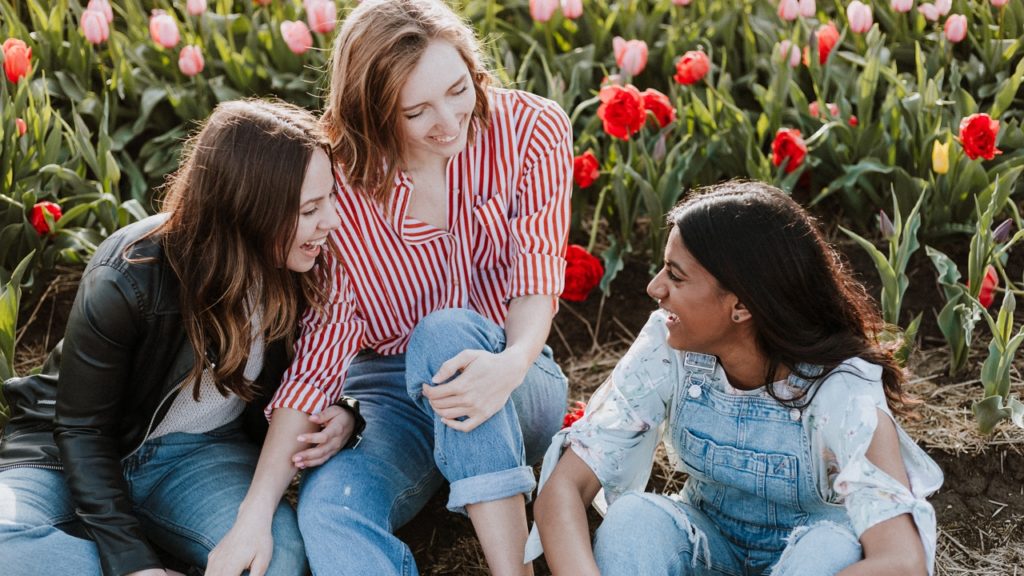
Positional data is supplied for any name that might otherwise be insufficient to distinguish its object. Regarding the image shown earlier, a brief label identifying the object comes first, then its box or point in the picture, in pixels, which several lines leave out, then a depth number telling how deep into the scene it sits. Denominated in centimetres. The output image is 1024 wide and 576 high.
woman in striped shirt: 209
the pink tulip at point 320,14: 335
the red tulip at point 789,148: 296
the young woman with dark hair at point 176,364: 207
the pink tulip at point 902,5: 341
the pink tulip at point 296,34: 342
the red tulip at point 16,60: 300
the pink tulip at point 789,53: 324
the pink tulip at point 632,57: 324
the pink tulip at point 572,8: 352
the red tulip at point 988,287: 263
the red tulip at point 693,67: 322
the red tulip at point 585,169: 306
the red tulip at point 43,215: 289
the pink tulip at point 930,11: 340
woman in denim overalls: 186
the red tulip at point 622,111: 293
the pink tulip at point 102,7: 339
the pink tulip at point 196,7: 350
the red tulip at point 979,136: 272
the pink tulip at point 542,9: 351
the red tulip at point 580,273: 290
